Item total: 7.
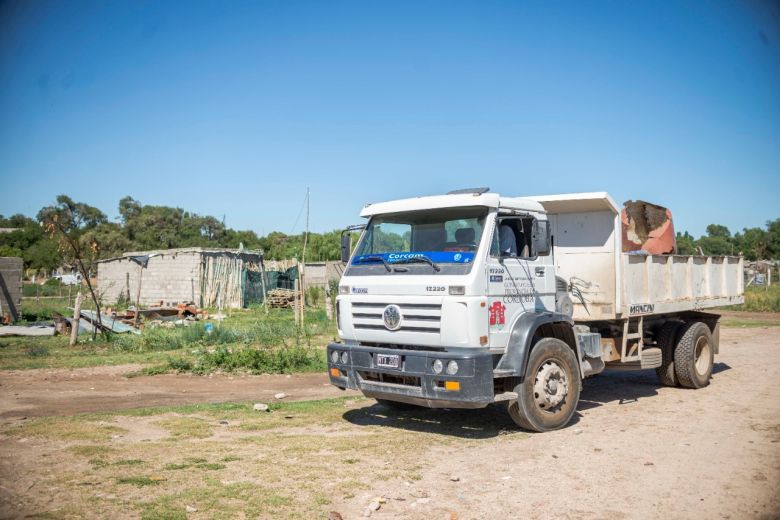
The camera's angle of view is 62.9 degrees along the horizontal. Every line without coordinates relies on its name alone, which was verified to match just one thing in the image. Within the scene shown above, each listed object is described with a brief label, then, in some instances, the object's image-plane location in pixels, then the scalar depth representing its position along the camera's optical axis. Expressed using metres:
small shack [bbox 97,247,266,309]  29.97
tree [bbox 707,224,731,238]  95.19
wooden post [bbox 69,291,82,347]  16.34
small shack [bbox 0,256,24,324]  24.32
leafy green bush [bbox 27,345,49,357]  14.93
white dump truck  6.97
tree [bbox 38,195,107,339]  55.39
